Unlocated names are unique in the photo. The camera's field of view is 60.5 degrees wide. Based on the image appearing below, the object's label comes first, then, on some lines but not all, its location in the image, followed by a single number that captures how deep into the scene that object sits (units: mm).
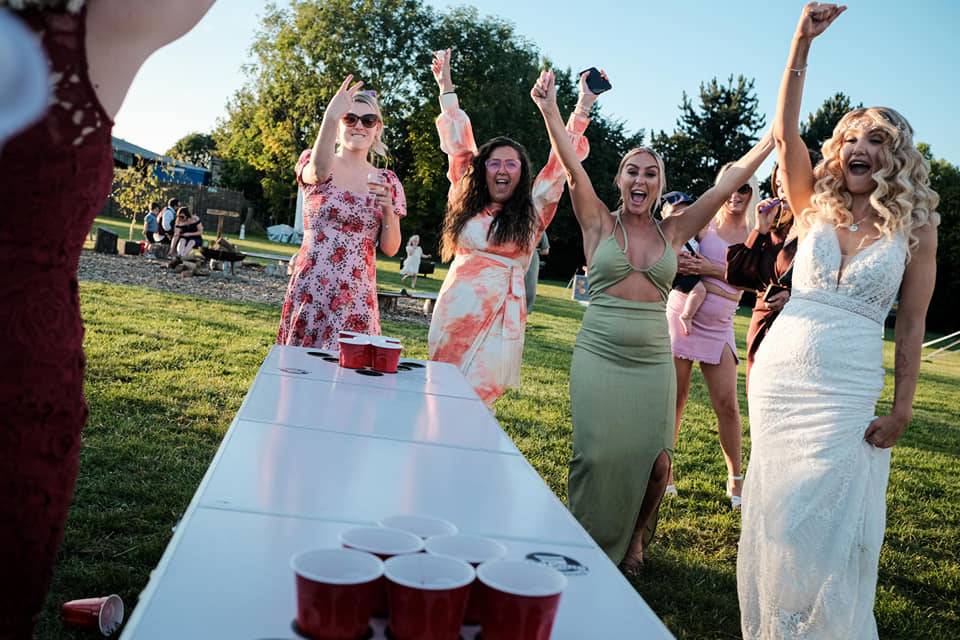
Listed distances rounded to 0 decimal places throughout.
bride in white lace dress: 2963
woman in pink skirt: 5371
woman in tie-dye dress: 4418
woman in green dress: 3809
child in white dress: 21312
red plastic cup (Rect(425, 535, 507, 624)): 1266
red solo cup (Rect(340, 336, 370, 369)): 3293
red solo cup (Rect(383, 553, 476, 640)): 1091
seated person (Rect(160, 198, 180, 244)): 19716
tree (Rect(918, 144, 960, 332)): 37062
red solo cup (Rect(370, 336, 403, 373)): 3309
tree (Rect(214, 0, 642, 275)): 35094
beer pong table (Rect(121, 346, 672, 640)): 1199
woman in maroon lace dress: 1132
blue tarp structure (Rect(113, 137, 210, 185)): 23488
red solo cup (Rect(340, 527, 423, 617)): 1265
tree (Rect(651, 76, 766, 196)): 43562
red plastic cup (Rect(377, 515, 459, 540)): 1397
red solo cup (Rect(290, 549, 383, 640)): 1094
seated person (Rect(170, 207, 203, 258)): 17234
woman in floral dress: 4152
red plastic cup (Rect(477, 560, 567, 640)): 1104
